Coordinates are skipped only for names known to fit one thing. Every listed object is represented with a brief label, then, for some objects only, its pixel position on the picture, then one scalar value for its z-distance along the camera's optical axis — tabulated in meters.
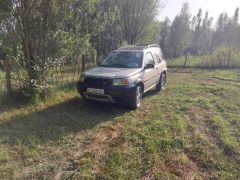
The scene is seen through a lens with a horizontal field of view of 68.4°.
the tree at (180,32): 28.74
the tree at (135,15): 11.71
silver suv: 4.48
